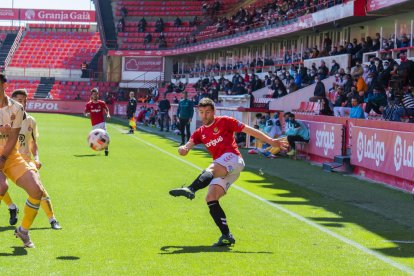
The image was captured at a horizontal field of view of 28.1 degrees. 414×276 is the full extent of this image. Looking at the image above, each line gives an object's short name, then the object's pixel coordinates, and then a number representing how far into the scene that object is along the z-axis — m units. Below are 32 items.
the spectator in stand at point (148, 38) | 70.32
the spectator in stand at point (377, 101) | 22.62
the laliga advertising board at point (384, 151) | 15.77
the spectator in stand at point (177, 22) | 70.43
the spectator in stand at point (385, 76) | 24.12
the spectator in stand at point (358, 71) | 27.11
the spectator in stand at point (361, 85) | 25.28
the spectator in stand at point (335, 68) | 31.65
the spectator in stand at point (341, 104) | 24.92
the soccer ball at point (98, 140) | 21.75
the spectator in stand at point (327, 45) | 35.81
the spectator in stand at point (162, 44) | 69.19
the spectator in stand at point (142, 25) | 71.19
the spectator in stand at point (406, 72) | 22.67
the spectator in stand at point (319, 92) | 28.22
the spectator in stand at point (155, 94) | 56.82
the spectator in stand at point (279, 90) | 34.38
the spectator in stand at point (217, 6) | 66.44
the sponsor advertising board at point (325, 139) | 20.66
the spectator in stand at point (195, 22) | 69.27
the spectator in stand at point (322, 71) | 32.03
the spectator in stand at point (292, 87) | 33.44
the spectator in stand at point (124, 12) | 73.75
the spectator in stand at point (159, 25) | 70.75
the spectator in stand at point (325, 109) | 25.25
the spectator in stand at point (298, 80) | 34.11
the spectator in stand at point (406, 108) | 19.50
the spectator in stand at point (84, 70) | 73.75
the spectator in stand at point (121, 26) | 72.25
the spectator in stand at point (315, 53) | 36.56
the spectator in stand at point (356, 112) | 21.69
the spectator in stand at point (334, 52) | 33.41
